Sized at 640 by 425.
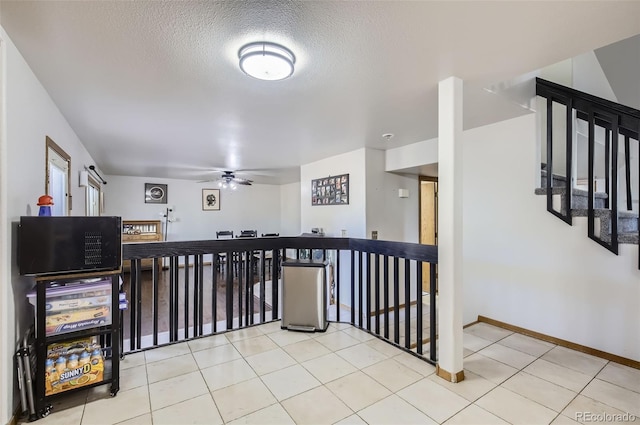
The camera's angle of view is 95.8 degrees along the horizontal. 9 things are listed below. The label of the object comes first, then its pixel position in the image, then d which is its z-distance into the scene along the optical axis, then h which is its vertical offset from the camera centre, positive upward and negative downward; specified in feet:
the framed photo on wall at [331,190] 15.25 +1.33
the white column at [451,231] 7.13 -0.45
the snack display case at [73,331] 5.85 -2.54
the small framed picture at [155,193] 25.58 +1.96
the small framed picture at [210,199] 28.01 +1.49
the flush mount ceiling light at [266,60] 5.59 +3.06
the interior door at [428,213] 17.98 +0.02
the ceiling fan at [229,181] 20.19 +2.44
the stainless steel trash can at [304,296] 10.22 -2.93
